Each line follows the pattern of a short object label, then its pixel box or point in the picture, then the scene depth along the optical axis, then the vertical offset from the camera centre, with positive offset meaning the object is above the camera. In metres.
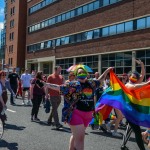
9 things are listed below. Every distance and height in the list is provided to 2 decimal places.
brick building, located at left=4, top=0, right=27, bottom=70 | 37.59 +7.45
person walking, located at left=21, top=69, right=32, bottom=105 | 10.75 -0.59
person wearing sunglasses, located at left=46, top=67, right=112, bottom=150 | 3.04 -0.54
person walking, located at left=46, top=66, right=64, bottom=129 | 5.78 -0.65
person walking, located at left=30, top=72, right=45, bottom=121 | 6.68 -0.75
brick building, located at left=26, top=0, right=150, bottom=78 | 18.29 +4.67
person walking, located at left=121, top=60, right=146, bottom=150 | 3.60 -0.25
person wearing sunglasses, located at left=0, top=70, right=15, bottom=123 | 5.45 -0.34
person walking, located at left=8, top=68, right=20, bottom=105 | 10.13 -0.46
